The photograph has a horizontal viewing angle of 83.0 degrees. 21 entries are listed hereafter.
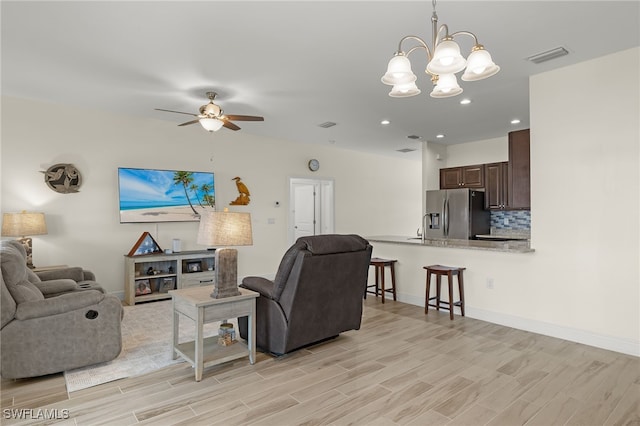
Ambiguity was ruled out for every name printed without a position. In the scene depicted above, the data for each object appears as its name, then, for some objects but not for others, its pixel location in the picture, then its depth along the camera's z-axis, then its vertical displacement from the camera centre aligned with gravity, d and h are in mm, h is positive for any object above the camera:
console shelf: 4941 -813
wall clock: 7281 +1034
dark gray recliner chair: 2967 -667
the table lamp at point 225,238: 2828 -172
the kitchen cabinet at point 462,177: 6652 +710
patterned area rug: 2729 -1196
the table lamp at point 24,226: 3986 -77
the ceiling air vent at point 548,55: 3166 +1427
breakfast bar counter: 4000 -379
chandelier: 1942 +840
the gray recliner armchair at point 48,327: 2566 -810
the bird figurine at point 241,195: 6199 +372
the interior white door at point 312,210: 7648 +119
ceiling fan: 4055 +1121
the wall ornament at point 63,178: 4596 +524
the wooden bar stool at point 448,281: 4172 -822
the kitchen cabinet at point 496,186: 6301 +490
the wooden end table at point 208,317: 2697 -783
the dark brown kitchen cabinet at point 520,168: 4348 +549
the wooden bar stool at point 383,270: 4977 -791
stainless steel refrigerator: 6246 -5
